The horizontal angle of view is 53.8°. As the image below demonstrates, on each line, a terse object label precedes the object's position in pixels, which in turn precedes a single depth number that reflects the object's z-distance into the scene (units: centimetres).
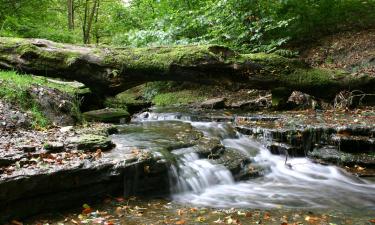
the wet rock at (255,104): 1148
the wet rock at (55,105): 788
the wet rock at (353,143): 739
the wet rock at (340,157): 721
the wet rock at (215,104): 1206
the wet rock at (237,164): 666
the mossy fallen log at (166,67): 930
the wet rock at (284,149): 767
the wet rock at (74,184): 457
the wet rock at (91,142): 593
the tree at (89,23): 2080
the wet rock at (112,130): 790
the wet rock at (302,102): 1089
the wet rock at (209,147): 689
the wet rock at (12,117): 679
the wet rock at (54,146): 556
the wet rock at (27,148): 537
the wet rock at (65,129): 705
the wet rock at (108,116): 983
